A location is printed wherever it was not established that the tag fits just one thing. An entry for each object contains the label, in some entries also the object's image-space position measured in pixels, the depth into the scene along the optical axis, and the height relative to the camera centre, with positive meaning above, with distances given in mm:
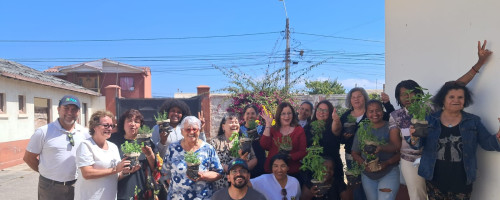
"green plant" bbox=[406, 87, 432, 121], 3256 -120
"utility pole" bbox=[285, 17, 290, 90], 21088 +3192
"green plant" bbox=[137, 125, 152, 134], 3955 -346
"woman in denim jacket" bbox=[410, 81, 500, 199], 3282 -450
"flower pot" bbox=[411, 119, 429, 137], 3215 -294
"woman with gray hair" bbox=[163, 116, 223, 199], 3658 -698
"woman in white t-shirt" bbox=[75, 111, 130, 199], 3584 -654
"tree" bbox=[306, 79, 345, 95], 28344 +819
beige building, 11773 -149
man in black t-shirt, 3597 -907
